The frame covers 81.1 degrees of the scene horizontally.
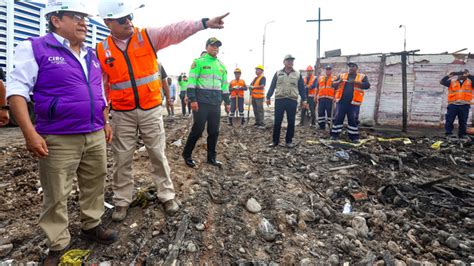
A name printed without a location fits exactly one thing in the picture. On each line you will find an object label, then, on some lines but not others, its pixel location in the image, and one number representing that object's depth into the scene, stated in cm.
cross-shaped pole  1922
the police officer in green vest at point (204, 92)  438
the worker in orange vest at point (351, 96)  691
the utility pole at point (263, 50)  2682
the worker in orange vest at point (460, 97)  797
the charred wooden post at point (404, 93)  905
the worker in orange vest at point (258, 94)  1012
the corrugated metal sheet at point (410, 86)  973
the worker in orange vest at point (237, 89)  1078
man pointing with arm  258
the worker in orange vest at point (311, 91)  1028
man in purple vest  194
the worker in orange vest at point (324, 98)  926
